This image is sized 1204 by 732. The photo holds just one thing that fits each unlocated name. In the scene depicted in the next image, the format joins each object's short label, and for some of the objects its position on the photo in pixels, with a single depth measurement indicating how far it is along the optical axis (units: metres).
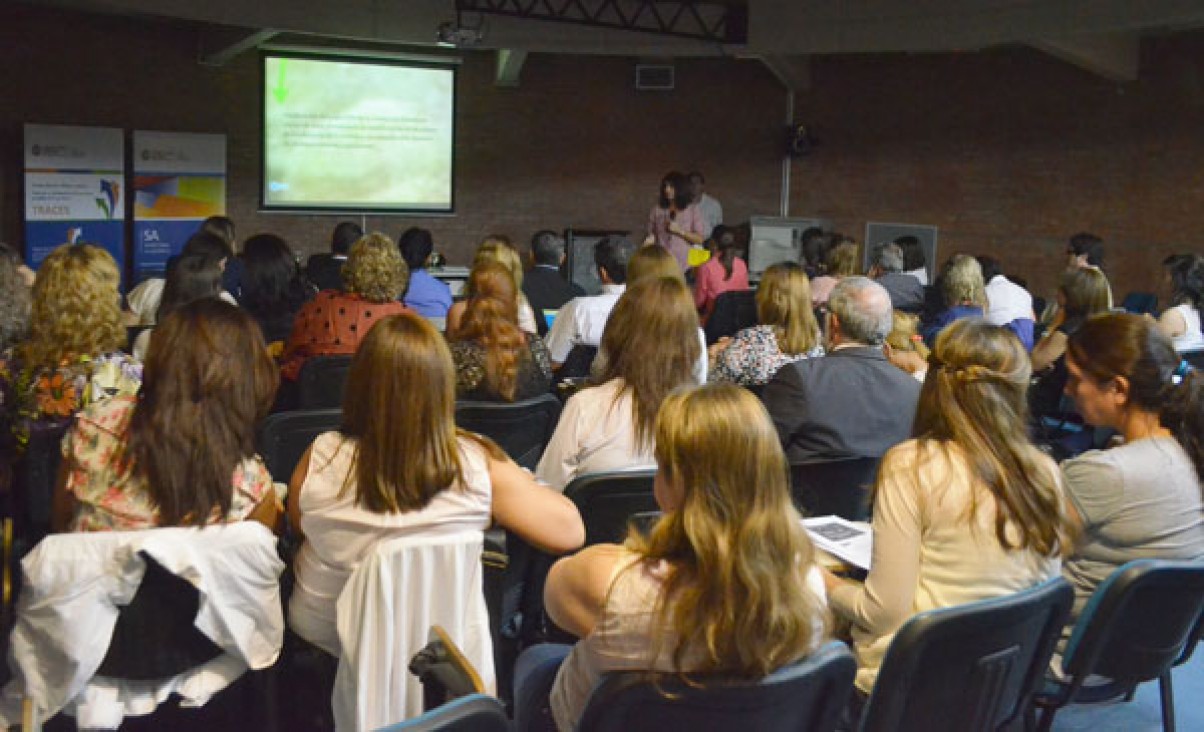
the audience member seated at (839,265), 6.74
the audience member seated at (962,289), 6.04
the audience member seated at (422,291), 5.95
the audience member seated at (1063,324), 5.33
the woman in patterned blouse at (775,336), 4.41
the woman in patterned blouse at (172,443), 2.48
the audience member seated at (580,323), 5.36
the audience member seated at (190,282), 4.34
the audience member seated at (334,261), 6.73
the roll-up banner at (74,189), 9.17
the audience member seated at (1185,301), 5.77
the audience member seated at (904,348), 4.39
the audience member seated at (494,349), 3.91
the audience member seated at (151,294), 5.25
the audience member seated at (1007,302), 6.70
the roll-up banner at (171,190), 9.85
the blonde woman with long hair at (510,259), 5.47
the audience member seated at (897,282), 6.86
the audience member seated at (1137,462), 2.62
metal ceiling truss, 10.12
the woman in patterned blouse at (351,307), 4.56
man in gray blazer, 3.53
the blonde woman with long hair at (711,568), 1.78
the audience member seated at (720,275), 7.71
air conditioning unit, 12.21
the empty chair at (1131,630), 2.37
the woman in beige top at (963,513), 2.32
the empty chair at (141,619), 2.26
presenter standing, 9.09
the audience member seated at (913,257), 7.70
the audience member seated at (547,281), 6.54
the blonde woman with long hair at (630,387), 3.32
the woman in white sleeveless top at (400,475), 2.41
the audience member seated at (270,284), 5.02
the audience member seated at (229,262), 6.17
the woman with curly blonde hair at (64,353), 3.15
